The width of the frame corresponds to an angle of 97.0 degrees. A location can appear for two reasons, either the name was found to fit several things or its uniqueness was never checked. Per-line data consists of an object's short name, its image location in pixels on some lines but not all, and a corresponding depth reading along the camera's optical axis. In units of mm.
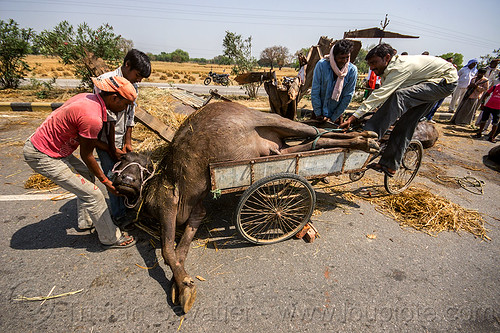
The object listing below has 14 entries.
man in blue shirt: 3734
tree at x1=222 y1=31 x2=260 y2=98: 13585
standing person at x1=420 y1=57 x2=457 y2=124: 8641
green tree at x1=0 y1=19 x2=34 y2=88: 10462
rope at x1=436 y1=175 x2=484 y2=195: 4250
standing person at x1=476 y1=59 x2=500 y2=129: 8133
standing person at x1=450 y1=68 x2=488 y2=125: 8336
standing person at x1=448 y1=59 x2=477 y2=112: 9328
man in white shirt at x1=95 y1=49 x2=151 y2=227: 2609
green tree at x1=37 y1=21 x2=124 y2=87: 9196
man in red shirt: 2029
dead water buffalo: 2477
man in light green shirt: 3119
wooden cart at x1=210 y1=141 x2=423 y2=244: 2404
